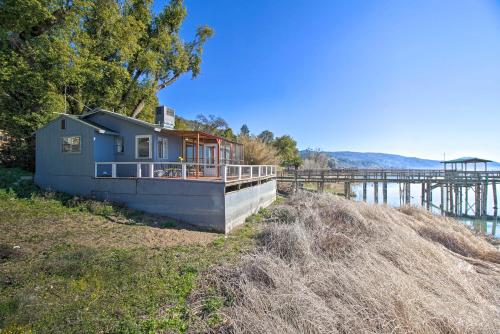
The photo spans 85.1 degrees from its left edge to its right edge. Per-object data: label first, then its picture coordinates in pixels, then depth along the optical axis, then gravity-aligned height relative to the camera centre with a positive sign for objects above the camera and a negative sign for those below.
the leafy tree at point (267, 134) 62.78 +8.05
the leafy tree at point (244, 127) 90.20 +13.83
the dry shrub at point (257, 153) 28.80 +1.57
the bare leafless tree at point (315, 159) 52.35 +1.89
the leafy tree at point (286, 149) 43.21 +3.13
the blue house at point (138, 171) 10.06 -0.15
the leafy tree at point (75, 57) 14.39 +6.74
